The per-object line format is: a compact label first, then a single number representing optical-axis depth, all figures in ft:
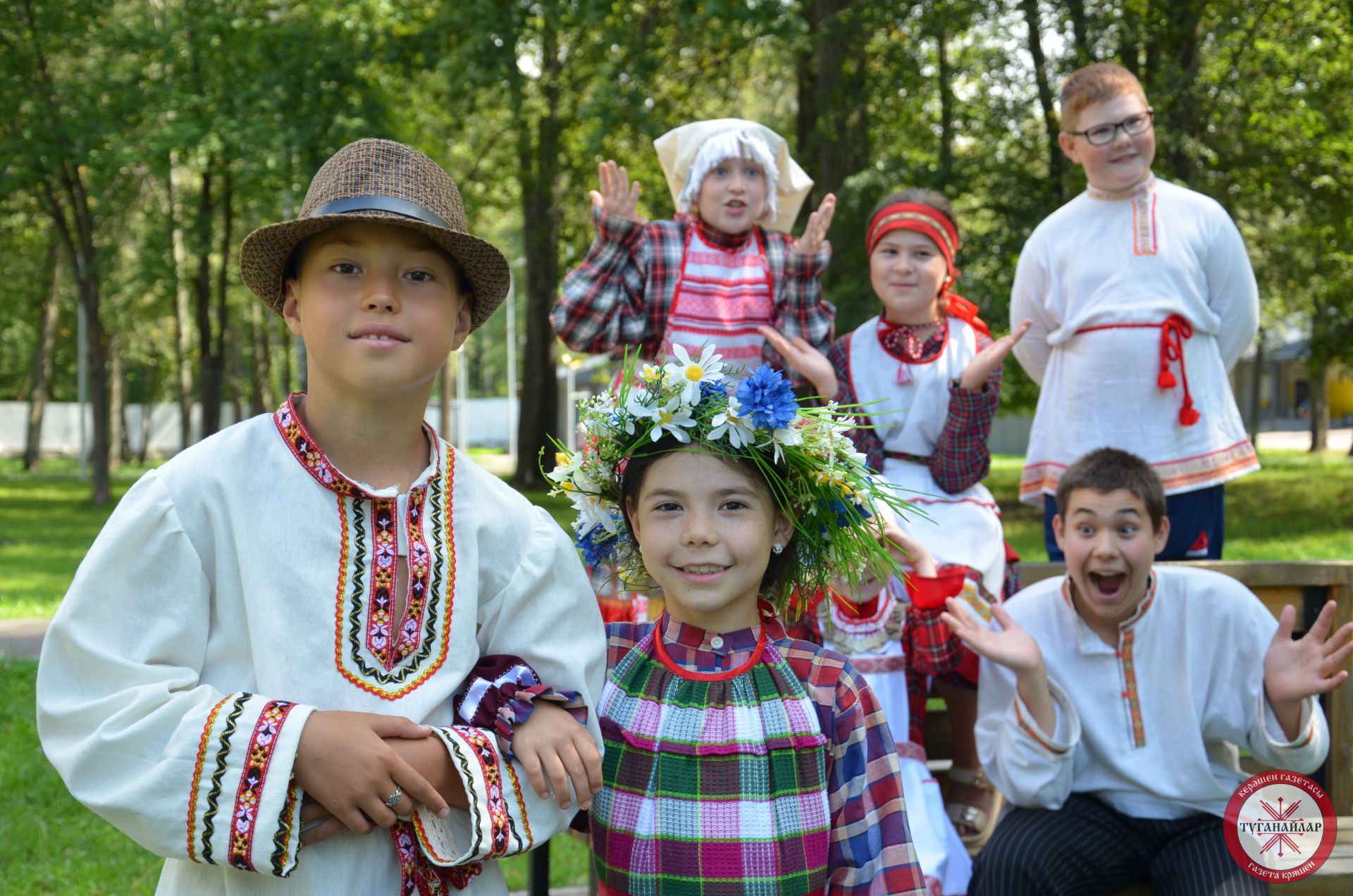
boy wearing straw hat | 6.04
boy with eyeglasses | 13.26
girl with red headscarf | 12.11
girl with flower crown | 7.65
